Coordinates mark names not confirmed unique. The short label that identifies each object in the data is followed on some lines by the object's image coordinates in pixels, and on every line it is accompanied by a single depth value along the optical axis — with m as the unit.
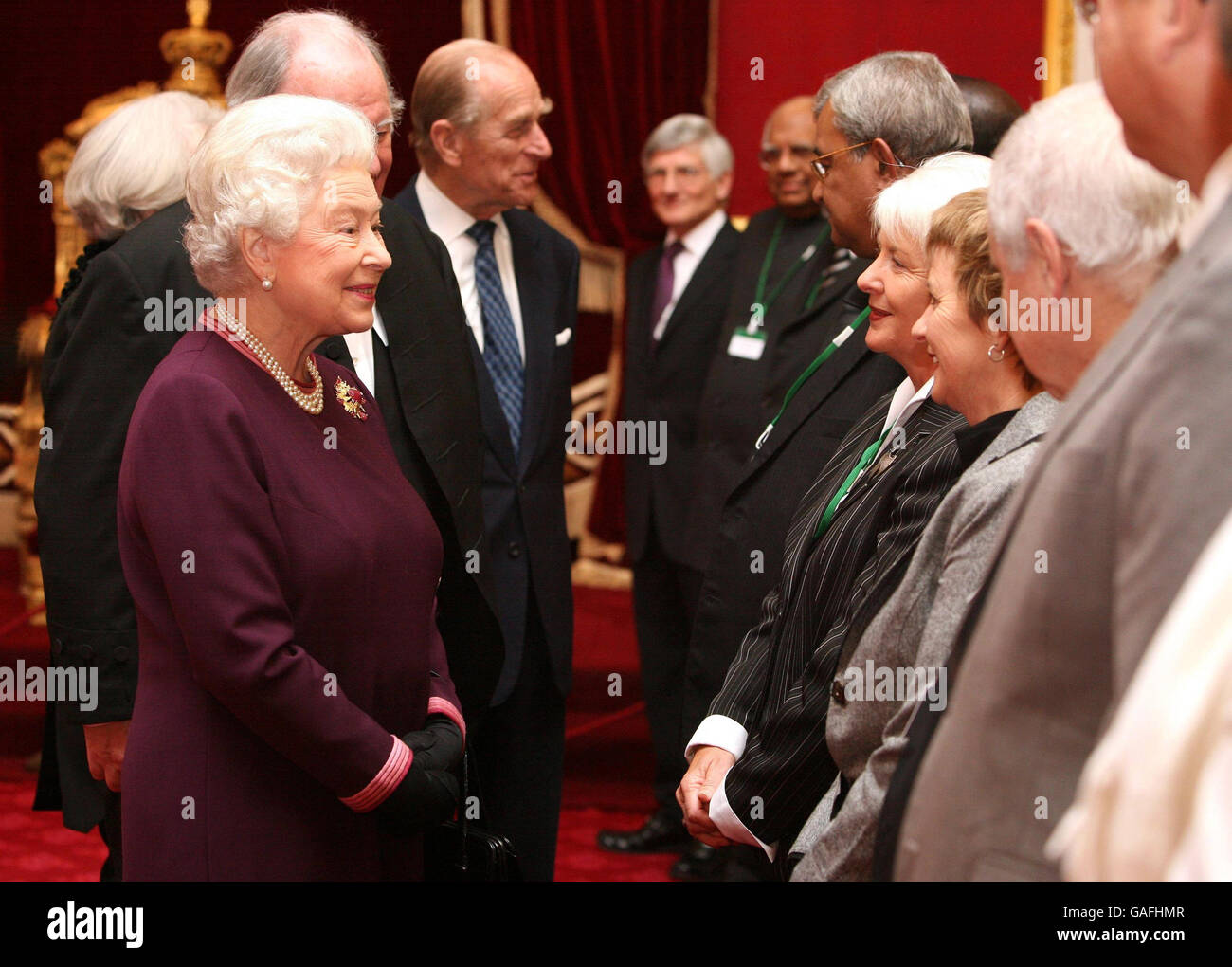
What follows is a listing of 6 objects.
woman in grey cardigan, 1.47
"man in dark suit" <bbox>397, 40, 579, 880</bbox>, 2.90
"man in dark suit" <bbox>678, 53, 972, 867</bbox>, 2.10
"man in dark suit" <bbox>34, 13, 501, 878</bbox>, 2.13
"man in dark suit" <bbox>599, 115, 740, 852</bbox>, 4.14
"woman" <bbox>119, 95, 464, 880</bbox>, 1.65
